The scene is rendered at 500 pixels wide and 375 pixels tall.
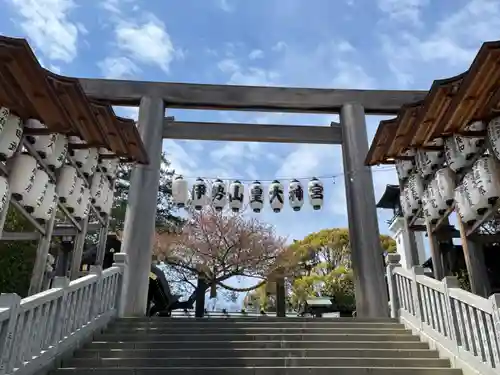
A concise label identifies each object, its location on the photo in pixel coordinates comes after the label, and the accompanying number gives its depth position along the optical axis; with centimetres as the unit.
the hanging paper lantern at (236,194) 1032
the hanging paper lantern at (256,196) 1033
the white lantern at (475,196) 570
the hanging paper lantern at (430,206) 712
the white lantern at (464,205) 600
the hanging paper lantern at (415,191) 778
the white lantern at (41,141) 590
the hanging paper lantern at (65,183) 667
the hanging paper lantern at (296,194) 1031
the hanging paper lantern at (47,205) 596
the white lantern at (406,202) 811
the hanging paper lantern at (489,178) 553
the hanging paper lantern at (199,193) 1016
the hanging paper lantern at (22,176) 542
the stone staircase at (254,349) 480
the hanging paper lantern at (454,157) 637
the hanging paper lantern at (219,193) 1023
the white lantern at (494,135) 544
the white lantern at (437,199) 690
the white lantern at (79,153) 715
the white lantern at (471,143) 596
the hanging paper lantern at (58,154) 633
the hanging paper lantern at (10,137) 514
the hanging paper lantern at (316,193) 1032
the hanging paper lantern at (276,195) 1034
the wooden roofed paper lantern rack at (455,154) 547
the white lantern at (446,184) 670
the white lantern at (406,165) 810
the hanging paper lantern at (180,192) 1027
